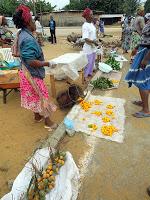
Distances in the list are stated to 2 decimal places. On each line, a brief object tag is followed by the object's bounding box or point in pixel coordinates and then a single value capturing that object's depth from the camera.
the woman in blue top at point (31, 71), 2.15
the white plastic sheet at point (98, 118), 2.49
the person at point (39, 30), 9.59
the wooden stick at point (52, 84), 3.49
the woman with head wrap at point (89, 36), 3.74
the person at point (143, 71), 2.49
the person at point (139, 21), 5.30
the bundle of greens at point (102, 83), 3.73
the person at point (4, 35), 5.76
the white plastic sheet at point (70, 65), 3.17
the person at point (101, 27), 12.39
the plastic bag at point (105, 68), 4.59
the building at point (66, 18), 22.52
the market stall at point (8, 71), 3.26
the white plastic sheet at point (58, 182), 1.59
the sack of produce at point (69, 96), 3.14
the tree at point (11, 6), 27.68
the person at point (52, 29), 9.81
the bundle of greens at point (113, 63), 4.91
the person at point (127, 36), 6.59
